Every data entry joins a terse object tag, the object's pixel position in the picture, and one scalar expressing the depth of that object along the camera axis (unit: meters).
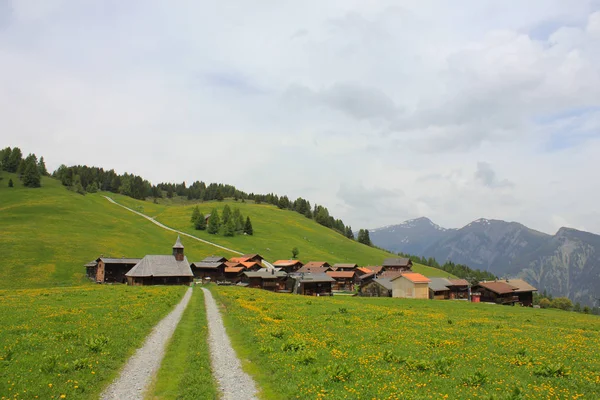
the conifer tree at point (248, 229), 182.88
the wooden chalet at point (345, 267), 134.00
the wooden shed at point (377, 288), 97.00
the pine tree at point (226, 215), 179.32
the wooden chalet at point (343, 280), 123.81
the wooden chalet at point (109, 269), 92.81
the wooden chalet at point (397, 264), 143.62
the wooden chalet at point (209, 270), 113.69
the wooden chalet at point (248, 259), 126.12
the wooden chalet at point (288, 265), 131.25
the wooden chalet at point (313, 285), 95.62
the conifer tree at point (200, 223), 178.62
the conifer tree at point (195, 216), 181.62
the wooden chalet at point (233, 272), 114.45
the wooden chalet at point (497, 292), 99.94
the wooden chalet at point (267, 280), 99.19
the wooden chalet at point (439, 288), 99.50
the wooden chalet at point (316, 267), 130.50
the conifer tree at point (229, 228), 173.50
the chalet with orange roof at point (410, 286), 92.44
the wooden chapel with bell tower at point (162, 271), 86.75
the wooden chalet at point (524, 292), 104.44
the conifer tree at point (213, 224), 174.75
